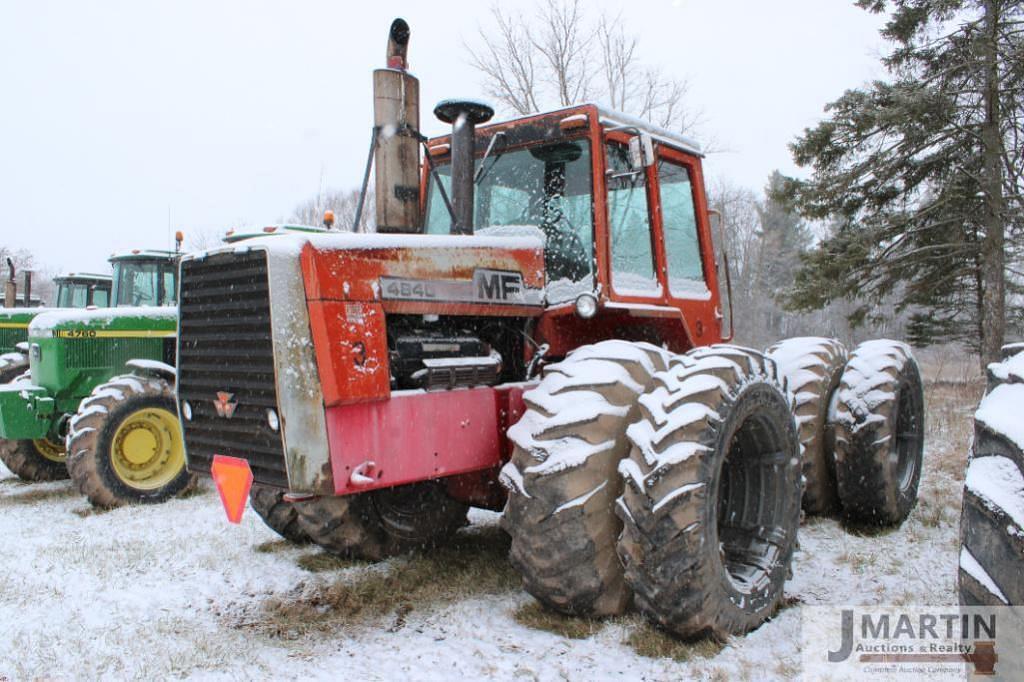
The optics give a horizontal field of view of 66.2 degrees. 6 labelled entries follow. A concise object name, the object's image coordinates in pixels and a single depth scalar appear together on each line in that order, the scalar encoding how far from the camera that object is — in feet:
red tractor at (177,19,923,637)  10.71
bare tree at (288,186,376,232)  113.70
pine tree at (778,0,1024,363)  49.32
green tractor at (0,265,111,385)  31.78
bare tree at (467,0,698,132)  83.51
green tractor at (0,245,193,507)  23.00
